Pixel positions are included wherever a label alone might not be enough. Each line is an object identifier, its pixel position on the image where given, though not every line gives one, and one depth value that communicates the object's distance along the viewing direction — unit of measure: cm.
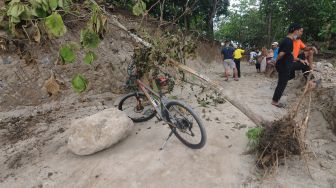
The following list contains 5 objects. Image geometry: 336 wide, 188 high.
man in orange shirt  601
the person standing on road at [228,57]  1029
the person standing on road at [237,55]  1101
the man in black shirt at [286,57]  554
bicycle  422
